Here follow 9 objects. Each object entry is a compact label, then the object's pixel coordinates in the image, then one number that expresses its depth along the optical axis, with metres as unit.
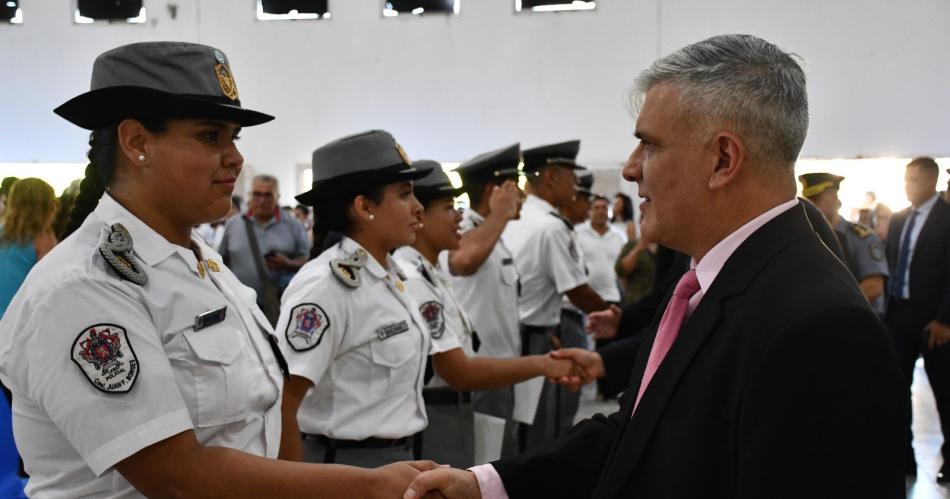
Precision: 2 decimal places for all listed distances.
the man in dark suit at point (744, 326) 0.94
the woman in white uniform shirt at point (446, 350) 2.76
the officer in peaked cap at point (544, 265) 4.33
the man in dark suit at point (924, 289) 4.65
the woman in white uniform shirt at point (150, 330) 1.28
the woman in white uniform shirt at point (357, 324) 2.21
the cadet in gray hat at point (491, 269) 3.81
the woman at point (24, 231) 3.53
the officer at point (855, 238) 4.68
